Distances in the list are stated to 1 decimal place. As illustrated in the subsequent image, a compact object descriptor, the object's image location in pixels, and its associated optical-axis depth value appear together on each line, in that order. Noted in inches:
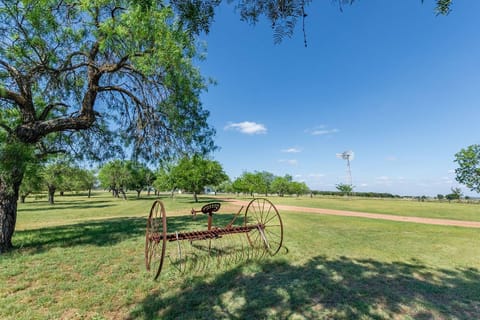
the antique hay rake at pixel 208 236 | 180.0
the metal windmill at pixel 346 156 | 2031.3
